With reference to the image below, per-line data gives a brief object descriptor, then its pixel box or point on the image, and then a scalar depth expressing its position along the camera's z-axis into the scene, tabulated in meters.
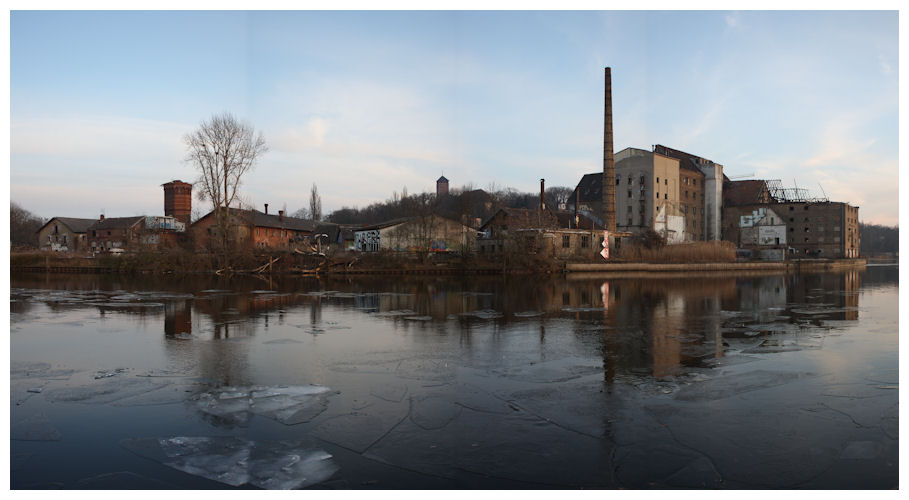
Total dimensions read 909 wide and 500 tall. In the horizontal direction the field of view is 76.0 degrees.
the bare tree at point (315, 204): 95.47
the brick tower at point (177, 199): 84.31
